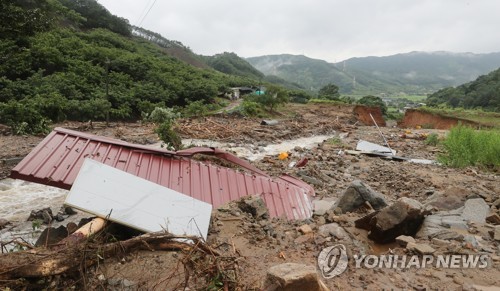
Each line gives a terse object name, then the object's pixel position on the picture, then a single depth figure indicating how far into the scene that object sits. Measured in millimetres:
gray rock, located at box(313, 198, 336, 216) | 4877
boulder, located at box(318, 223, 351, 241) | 2952
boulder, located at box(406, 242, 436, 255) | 2607
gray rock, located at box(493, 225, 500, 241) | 2891
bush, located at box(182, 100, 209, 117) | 18719
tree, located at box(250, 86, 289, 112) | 23422
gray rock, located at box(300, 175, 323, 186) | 6695
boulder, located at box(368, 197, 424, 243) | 2994
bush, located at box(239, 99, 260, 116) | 20906
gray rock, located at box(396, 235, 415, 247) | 2791
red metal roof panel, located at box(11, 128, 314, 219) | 3879
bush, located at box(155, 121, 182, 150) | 7172
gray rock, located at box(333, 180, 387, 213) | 4102
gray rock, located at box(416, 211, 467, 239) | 2957
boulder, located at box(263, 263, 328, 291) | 1823
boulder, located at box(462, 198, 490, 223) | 3662
